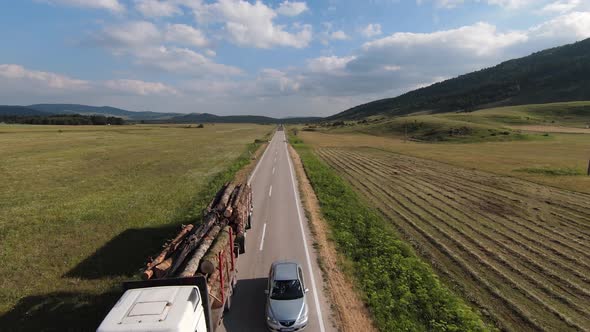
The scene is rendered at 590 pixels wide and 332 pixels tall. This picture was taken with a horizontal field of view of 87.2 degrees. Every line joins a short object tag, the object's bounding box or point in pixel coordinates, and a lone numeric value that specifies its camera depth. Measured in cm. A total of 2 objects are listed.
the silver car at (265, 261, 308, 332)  987
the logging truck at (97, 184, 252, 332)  691
